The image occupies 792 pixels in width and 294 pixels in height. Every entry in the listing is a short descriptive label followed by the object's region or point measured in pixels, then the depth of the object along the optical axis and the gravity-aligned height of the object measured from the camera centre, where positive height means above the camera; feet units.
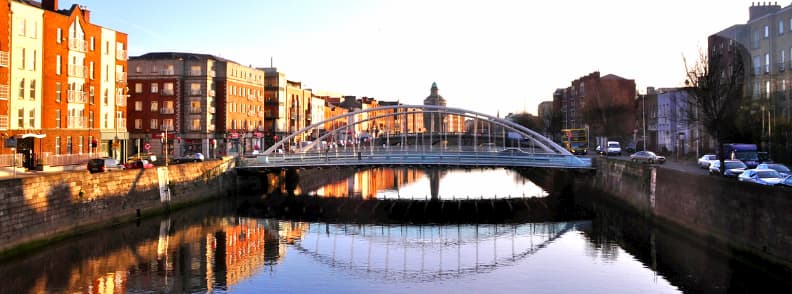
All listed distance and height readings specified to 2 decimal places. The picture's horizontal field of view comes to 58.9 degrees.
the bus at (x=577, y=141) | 257.75 +5.50
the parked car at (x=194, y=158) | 192.34 -0.10
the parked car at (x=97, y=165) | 132.28 -1.30
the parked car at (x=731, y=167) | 126.52 -2.34
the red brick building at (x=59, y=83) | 137.49 +16.61
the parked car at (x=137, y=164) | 147.64 -1.28
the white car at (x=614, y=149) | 236.02 +2.21
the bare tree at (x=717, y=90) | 153.38 +14.95
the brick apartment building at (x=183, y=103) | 249.34 +20.02
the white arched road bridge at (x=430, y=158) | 165.01 -0.25
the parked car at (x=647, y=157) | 181.98 -0.43
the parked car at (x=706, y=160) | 158.71 -1.13
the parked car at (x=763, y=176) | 106.02 -3.38
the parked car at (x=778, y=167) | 117.80 -2.10
